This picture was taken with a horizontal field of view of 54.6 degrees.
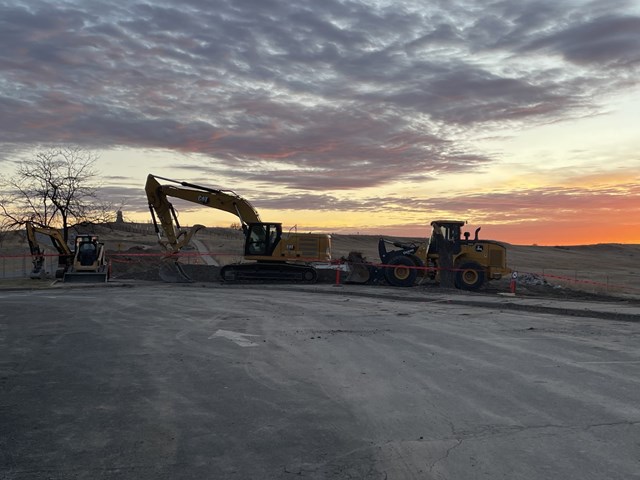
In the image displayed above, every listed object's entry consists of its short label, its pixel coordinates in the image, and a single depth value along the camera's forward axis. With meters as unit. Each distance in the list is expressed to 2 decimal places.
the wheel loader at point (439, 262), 28.17
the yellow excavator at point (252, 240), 30.23
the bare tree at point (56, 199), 40.22
